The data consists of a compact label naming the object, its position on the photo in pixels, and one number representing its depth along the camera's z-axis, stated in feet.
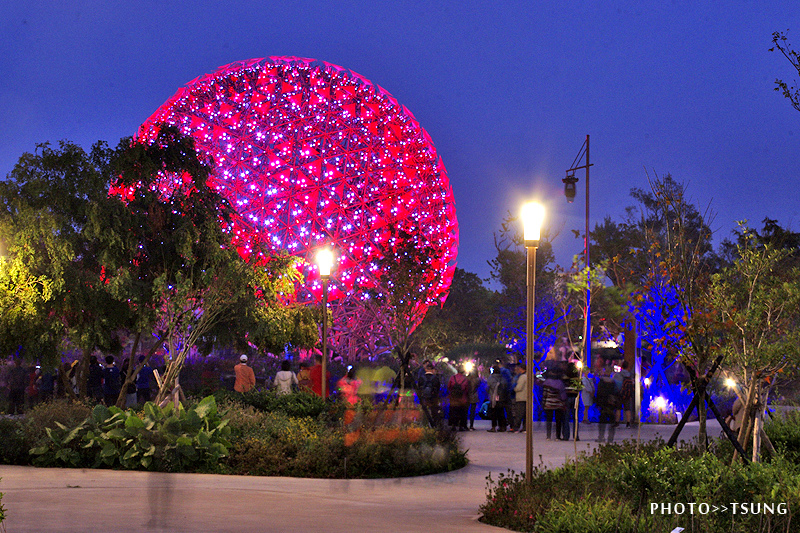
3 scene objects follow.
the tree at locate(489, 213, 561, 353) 123.54
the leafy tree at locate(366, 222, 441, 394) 86.12
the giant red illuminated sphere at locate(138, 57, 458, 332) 91.45
